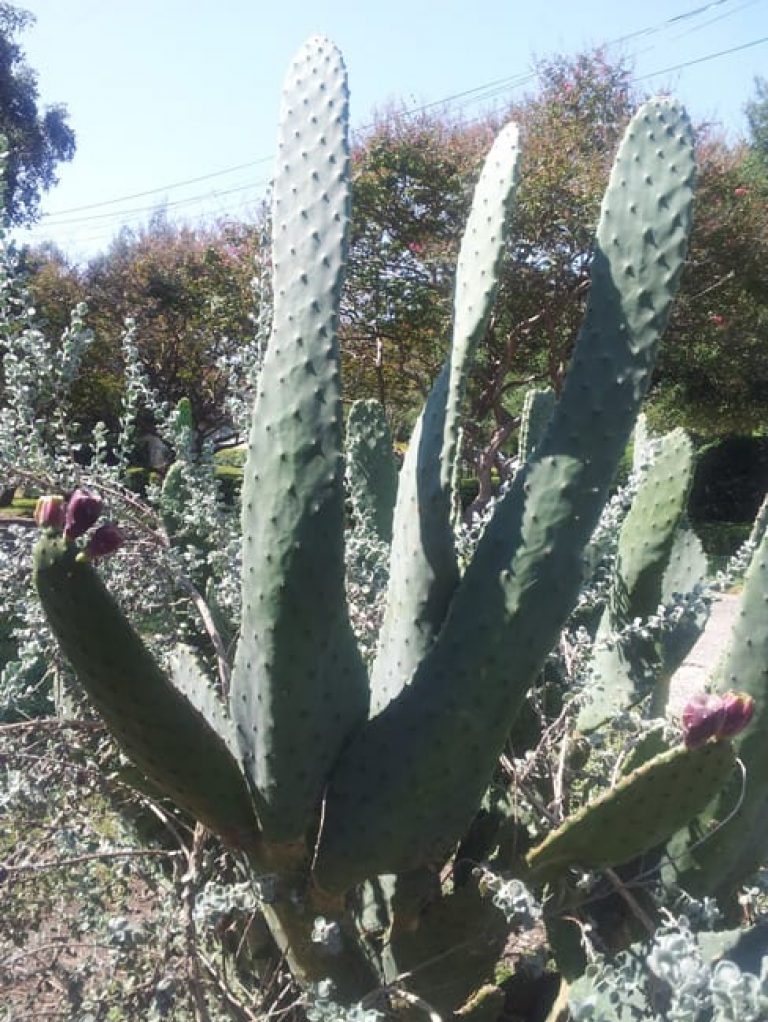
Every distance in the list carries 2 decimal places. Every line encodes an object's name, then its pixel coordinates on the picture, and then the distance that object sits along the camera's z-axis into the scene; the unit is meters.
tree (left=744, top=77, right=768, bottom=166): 21.79
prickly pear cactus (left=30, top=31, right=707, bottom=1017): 1.63
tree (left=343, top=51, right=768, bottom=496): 11.93
